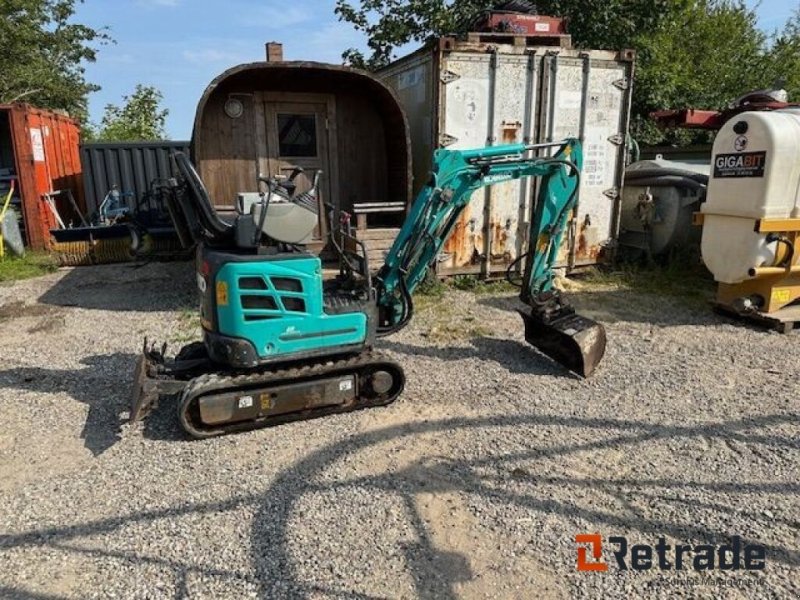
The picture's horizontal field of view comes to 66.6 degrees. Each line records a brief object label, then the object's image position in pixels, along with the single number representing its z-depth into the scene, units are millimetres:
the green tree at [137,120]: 22922
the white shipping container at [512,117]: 8086
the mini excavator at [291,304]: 4277
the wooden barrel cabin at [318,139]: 8102
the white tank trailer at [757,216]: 6508
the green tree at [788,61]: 17366
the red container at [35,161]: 11219
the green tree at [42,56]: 18625
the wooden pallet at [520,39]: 8305
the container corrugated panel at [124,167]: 12594
